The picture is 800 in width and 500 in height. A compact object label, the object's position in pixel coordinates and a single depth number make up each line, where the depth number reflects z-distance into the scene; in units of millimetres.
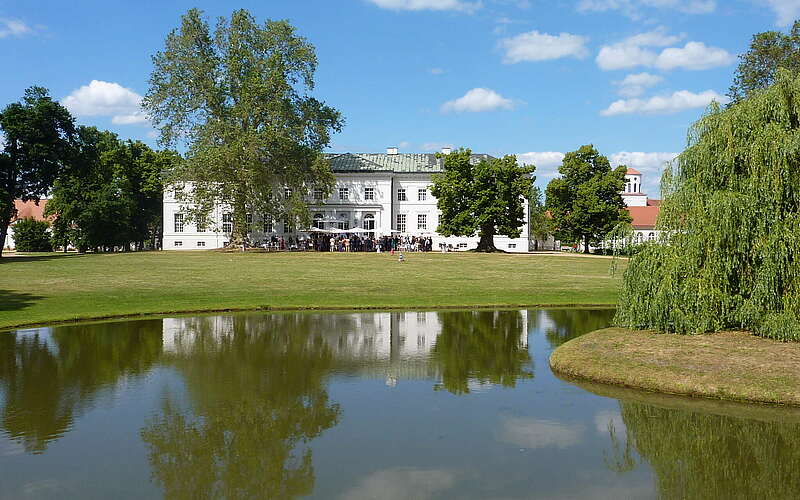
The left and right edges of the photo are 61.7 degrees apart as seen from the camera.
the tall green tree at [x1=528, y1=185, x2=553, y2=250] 119062
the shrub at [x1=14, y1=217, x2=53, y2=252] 93562
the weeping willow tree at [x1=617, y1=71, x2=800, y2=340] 15188
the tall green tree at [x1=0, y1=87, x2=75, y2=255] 57688
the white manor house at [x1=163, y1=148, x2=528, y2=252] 83375
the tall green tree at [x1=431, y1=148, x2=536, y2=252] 68250
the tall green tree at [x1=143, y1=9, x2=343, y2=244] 59375
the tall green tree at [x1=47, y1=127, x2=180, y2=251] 64812
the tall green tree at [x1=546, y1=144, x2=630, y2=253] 72812
